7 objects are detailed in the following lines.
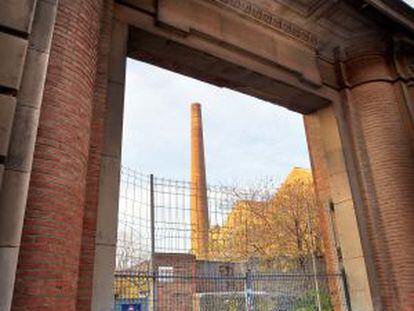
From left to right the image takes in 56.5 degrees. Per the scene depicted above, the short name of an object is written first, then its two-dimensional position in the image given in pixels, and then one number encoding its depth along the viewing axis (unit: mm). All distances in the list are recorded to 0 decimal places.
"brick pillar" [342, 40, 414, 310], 7035
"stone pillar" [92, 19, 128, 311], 4449
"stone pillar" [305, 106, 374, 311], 7137
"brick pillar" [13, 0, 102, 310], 3270
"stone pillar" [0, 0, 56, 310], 2896
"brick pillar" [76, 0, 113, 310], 4289
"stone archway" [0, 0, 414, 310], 3316
